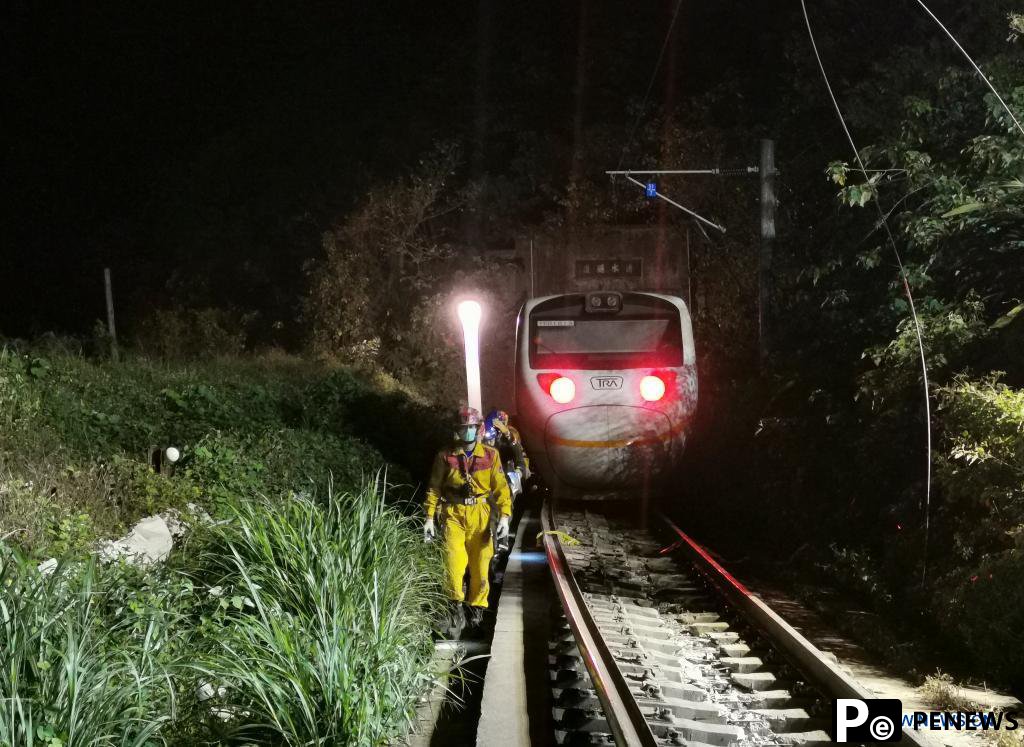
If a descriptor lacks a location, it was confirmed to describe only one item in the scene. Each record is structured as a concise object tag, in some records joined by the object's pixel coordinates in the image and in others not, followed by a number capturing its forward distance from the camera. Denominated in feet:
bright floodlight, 41.73
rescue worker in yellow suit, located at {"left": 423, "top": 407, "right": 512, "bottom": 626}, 30.66
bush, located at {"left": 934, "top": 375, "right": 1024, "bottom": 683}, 26.35
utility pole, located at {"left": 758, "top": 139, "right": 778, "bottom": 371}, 61.00
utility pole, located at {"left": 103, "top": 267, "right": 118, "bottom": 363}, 71.43
